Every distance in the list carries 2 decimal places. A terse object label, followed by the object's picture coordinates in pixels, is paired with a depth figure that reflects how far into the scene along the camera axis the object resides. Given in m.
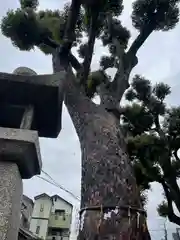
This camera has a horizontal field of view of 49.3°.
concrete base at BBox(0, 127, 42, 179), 1.05
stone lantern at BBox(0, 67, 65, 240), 1.00
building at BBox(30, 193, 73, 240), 16.24
